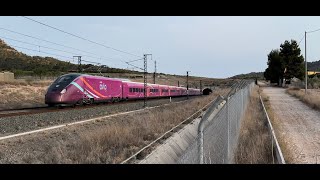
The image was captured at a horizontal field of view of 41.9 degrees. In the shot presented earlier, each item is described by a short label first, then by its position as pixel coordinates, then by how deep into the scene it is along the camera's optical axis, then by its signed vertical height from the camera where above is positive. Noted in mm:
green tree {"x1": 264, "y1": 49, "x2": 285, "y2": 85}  96244 +3906
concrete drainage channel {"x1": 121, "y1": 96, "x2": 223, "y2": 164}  8891 -1590
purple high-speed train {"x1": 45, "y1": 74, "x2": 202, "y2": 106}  27859 -539
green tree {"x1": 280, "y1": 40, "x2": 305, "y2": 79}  96000 +5704
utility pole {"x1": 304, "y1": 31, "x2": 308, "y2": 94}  54031 +5061
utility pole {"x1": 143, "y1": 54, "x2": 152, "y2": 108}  37419 +2055
